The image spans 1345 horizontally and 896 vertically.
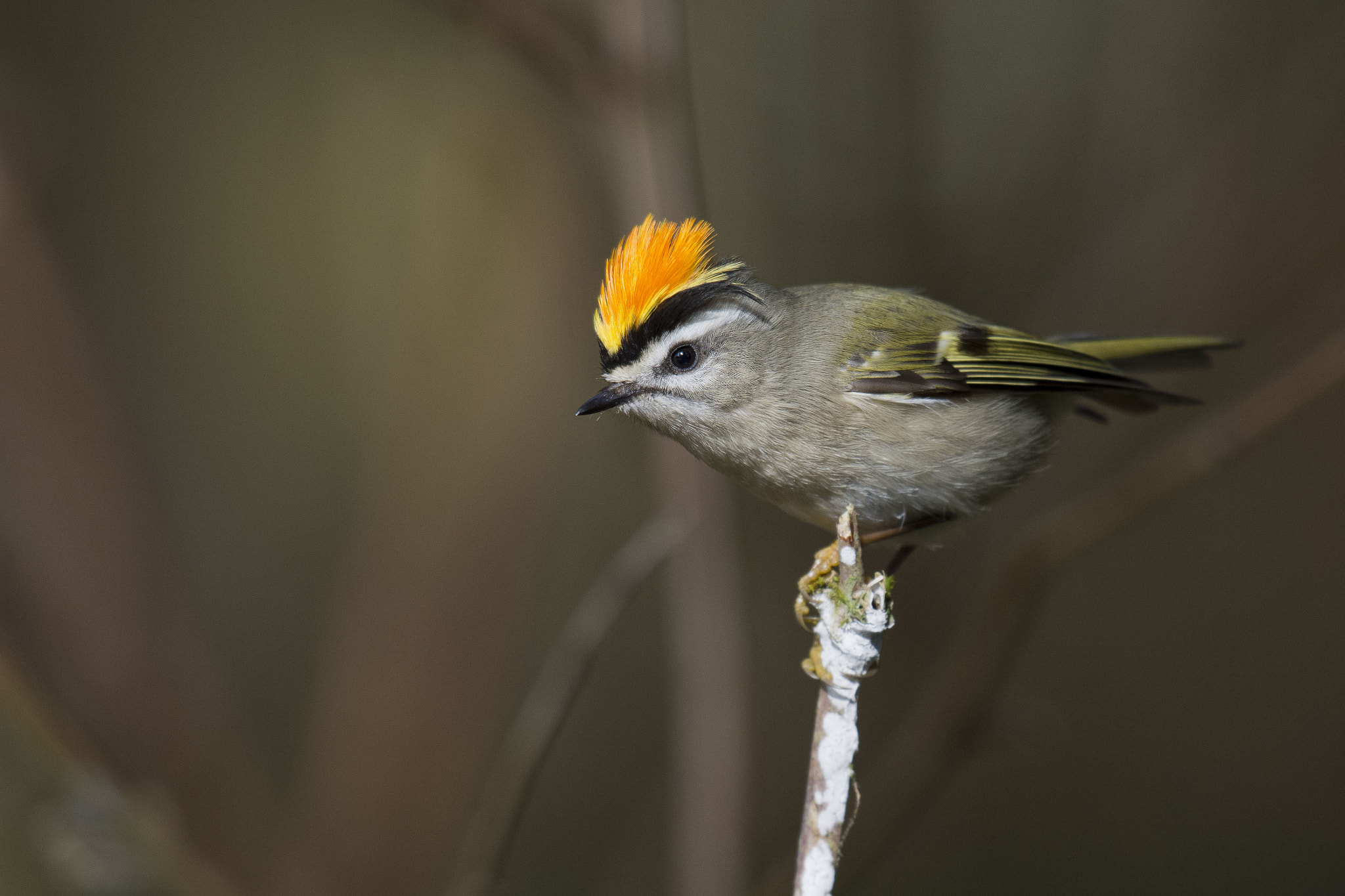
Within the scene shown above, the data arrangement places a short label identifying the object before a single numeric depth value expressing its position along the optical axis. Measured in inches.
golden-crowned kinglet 151.3
